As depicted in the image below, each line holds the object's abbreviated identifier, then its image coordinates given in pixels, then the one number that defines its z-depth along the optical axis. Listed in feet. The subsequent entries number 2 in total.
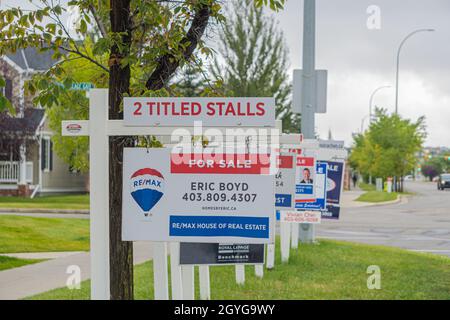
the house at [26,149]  105.09
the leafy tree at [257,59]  121.49
